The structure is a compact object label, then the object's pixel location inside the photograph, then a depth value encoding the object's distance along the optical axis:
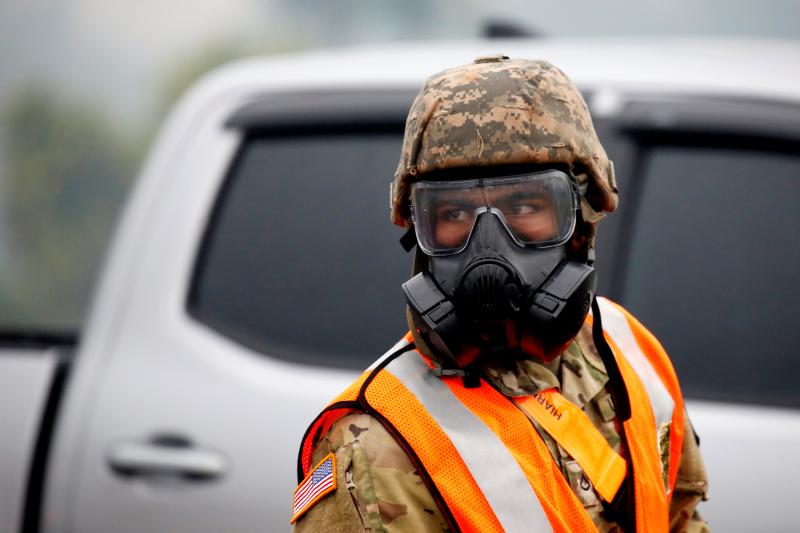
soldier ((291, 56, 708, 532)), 5.54
